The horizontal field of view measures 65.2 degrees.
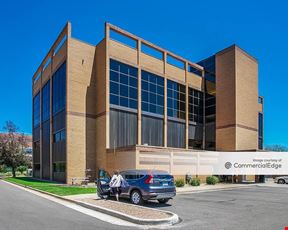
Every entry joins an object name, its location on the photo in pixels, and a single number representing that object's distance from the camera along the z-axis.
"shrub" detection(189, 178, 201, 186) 20.40
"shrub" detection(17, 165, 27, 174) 50.42
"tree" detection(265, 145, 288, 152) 79.70
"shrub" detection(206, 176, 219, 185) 21.85
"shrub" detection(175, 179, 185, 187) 19.01
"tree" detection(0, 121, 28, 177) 40.07
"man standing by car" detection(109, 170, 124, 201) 11.09
